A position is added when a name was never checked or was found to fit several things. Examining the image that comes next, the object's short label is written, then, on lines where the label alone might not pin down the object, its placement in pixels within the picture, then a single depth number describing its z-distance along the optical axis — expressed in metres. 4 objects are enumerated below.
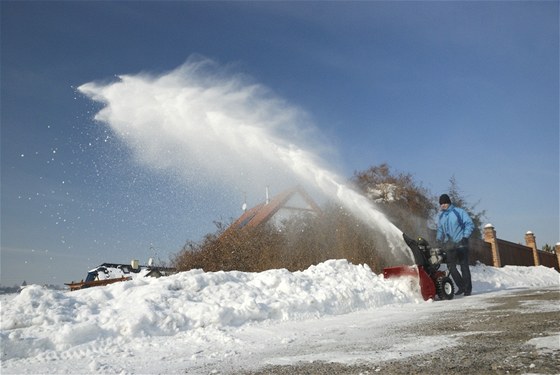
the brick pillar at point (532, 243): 25.92
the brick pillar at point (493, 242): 20.66
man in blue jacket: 10.48
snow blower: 9.00
